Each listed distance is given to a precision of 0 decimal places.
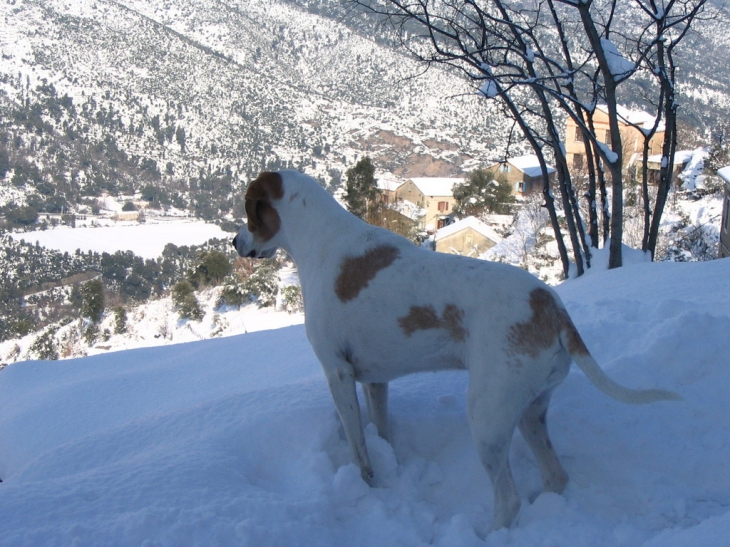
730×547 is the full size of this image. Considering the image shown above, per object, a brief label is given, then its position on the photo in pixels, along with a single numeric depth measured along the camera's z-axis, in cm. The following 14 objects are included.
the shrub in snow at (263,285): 2862
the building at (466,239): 3073
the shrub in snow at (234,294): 2961
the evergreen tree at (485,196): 3716
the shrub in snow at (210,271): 3412
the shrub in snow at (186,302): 2919
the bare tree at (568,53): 659
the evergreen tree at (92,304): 3297
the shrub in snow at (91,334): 3011
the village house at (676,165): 2750
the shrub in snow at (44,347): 2895
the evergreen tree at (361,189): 2522
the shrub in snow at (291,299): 2664
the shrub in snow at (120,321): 3048
